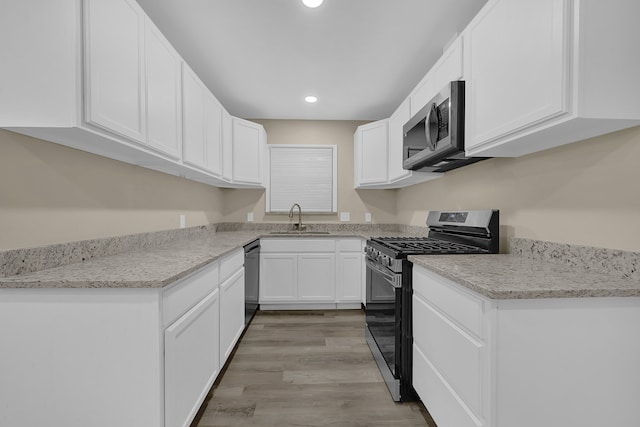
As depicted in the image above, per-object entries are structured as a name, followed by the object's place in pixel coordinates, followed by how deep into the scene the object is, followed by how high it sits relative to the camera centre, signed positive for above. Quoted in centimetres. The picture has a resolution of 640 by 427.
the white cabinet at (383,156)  279 +61
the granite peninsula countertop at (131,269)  112 -28
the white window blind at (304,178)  392 +42
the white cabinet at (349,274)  338 -74
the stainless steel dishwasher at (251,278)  274 -70
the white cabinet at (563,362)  102 -53
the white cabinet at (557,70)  101 +54
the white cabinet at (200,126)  209 +69
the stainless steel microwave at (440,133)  169 +49
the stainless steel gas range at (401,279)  176 -45
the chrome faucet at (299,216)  384 -8
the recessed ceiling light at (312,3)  176 +125
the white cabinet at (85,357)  111 -57
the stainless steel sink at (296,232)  364 -29
